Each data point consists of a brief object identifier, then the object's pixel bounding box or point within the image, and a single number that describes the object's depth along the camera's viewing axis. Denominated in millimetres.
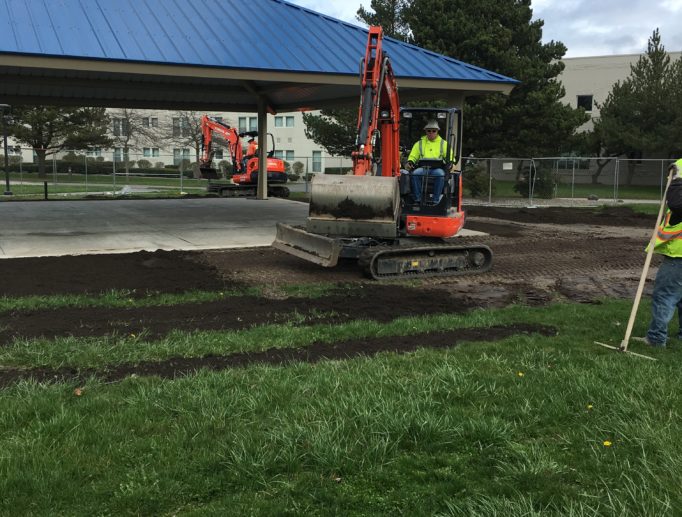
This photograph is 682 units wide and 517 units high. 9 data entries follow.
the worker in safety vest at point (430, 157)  10539
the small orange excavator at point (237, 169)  27094
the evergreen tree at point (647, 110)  36156
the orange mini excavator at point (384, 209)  9602
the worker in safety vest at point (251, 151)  27531
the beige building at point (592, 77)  51156
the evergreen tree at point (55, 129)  44406
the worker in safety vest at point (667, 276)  5996
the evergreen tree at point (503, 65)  28734
